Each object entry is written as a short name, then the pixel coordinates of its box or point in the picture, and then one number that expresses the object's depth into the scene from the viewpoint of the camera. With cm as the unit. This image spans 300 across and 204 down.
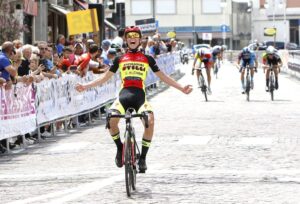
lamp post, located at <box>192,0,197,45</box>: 13588
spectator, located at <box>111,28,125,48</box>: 3427
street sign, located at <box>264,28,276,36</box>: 10077
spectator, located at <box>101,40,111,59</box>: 2847
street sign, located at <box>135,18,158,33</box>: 4944
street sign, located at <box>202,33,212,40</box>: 10056
